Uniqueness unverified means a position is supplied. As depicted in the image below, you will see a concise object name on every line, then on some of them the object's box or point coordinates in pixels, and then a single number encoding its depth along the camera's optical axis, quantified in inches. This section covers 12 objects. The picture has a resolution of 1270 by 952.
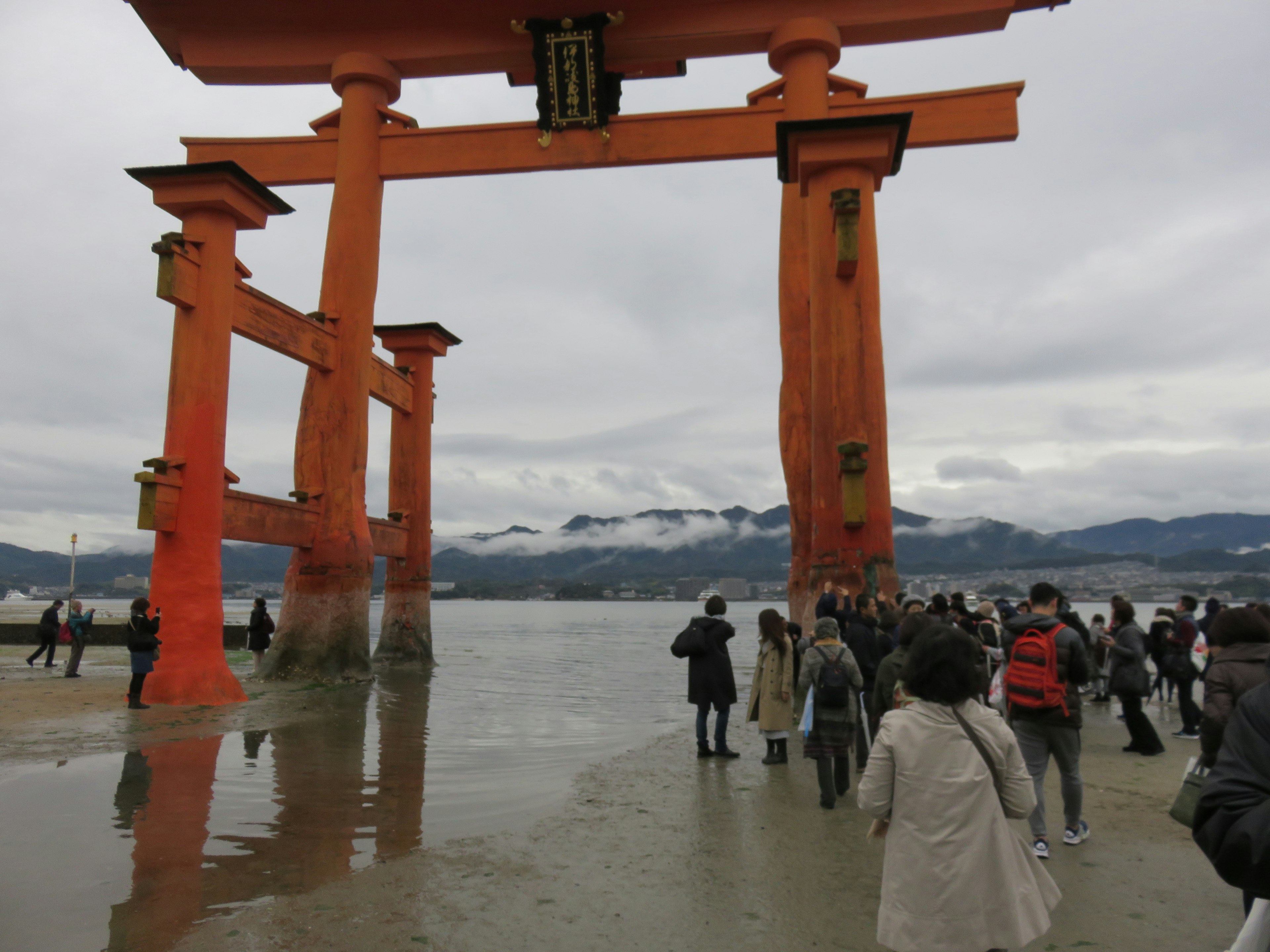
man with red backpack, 197.6
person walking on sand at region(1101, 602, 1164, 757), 327.6
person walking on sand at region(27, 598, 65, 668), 649.0
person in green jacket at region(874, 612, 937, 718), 210.4
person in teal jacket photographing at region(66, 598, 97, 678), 579.8
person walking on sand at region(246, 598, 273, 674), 653.3
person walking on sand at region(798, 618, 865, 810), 248.4
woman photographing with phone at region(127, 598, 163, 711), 415.8
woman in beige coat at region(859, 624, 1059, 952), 113.6
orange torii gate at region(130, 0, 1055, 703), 486.3
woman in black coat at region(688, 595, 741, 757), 323.9
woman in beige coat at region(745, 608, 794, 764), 308.2
